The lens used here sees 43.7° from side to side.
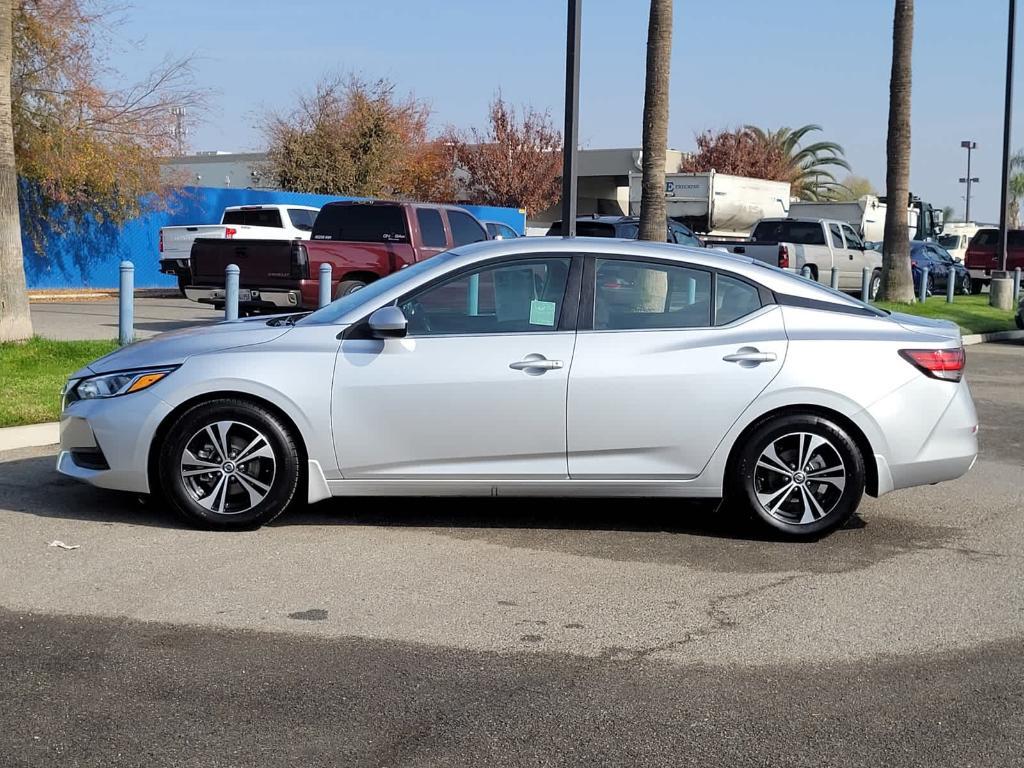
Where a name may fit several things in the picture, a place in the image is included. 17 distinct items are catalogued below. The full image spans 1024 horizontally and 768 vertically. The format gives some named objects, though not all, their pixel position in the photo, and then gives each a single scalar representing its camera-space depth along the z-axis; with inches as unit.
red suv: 1491.1
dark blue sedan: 1397.6
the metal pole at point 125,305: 526.6
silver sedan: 268.2
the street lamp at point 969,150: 3265.3
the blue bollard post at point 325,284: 620.4
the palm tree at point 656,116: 694.5
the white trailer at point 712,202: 1310.3
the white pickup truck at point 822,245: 1115.3
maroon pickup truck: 669.3
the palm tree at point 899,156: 975.6
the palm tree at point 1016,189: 3659.0
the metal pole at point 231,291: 584.1
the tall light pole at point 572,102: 541.3
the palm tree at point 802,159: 2388.0
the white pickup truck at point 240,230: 954.7
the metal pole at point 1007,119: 1177.4
